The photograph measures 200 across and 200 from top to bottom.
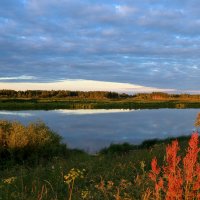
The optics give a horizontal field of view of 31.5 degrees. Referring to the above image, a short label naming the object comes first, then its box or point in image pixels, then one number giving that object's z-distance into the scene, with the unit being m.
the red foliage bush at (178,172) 4.12
